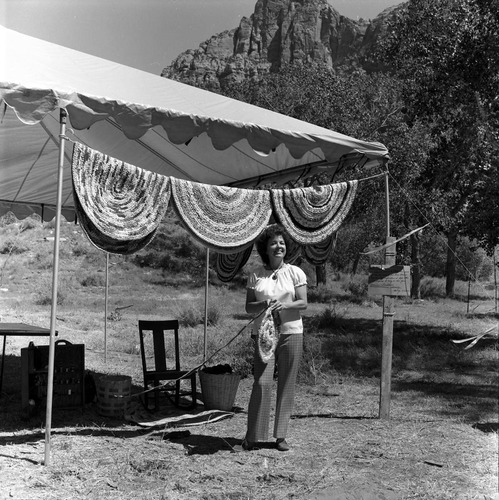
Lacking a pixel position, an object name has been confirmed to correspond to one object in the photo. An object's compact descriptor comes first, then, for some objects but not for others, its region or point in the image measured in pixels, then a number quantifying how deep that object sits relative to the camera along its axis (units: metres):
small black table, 6.05
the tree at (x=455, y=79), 9.23
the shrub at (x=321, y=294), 19.83
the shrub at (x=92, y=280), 21.50
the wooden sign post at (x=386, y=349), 5.94
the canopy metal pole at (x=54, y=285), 4.20
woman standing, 4.57
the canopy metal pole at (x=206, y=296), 7.98
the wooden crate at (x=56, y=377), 5.66
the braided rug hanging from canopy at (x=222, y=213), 5.15
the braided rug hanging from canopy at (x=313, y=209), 5.77
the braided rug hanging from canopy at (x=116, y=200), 4.51
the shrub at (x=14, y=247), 25.25
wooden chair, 6.12
